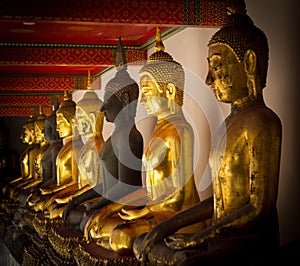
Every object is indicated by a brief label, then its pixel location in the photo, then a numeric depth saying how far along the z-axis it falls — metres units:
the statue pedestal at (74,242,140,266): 3.39
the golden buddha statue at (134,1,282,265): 2.65
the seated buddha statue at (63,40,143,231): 4.15
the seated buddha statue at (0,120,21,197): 11.59
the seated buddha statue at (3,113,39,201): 7.86
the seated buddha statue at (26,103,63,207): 6.46
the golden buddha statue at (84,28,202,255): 3.49
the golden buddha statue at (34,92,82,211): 5.70
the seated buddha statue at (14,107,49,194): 7.32
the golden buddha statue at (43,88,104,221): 4.85
